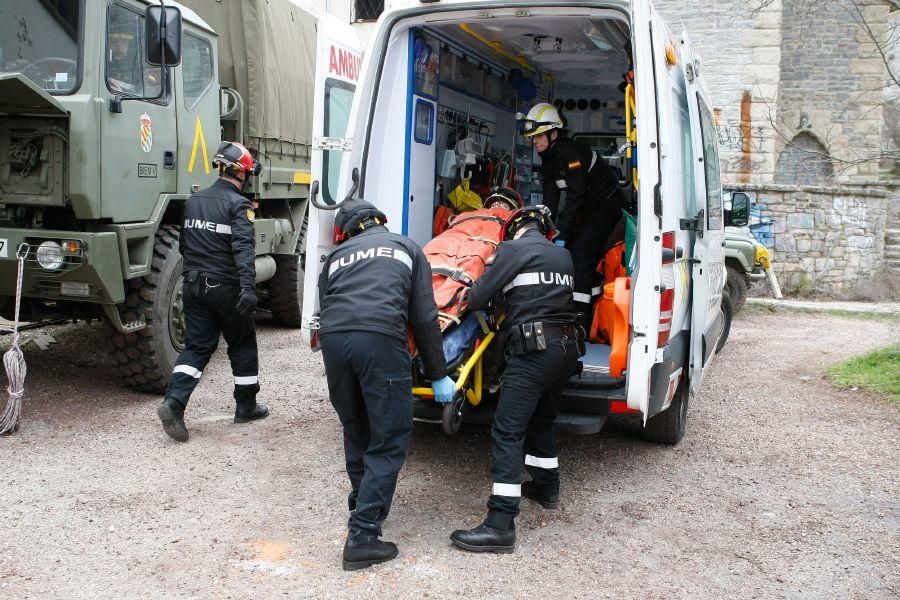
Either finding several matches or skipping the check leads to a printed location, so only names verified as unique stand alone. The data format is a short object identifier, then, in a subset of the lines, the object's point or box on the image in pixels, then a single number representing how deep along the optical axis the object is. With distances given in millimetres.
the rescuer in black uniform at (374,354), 3709
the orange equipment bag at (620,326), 4406
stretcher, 4266
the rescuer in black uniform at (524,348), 3998
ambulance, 4180
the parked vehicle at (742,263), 11016
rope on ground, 5289
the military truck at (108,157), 5391
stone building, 14852
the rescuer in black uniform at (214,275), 5367
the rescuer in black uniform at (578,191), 6047
